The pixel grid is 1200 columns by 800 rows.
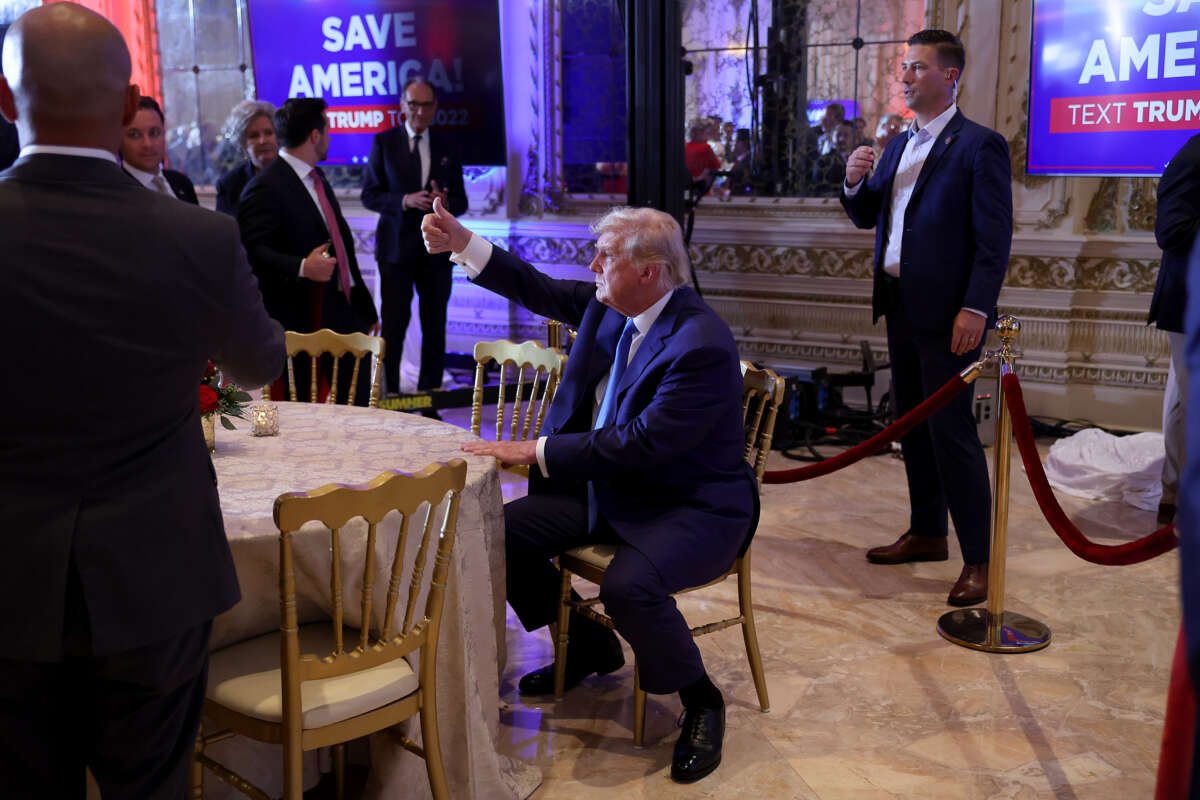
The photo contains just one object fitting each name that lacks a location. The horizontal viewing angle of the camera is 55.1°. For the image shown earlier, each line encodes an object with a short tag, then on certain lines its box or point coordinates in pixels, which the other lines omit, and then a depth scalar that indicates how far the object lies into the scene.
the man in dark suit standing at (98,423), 1.43
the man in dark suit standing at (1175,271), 3.87
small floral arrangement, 2.46
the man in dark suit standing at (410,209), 5.93
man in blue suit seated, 2.61
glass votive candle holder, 2.83
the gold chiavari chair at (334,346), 3.57
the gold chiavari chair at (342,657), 1.94
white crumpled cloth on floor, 4.66
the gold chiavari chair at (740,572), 2.77
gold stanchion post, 3.21
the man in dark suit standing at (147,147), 4.19
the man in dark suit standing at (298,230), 4.19
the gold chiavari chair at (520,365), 3.35
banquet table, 2.21
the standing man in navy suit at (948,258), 3.59
